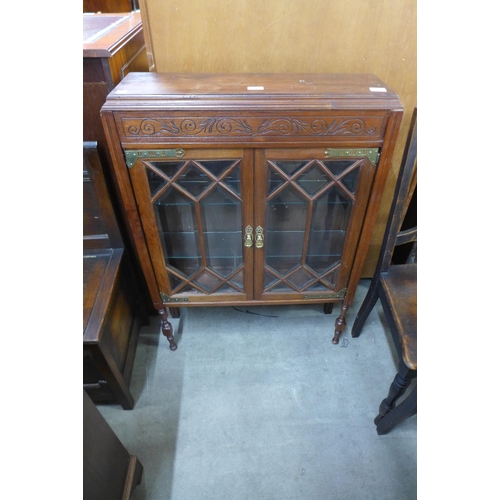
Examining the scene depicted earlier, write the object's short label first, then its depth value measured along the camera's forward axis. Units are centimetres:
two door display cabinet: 76
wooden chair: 83
